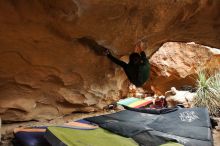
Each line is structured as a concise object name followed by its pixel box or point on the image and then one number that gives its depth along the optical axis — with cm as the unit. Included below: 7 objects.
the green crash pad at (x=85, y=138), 339
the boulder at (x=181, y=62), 905
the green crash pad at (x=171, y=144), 351
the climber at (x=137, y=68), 413
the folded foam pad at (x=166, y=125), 390
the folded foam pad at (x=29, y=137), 356
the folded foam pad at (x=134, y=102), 620
